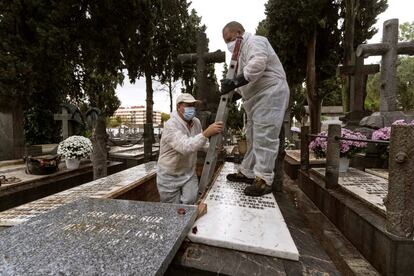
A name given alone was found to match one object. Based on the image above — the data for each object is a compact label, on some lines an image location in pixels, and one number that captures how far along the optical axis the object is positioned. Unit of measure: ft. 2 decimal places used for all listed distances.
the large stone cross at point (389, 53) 21.52
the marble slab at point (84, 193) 8.34
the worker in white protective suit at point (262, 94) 9.76
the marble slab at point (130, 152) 30.70
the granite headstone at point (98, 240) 4.43
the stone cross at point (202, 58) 22.67
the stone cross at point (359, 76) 27.37
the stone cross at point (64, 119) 29.53
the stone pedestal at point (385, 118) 20.68
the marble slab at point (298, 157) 23.36
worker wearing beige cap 9.89
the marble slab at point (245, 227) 6.16
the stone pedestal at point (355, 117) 26.22
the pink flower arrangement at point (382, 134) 15.74
